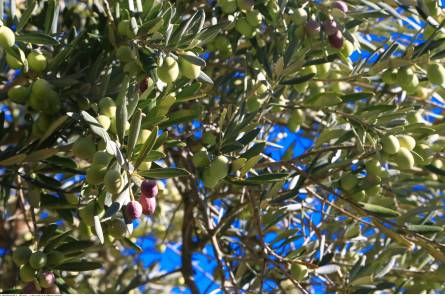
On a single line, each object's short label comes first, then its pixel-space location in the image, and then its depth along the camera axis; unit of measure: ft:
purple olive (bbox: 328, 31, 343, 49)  5.66
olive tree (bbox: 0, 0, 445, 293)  4.92
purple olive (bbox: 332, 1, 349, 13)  5.69
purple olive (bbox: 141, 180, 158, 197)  4.31
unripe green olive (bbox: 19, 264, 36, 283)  5.29
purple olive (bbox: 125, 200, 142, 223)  4.29
